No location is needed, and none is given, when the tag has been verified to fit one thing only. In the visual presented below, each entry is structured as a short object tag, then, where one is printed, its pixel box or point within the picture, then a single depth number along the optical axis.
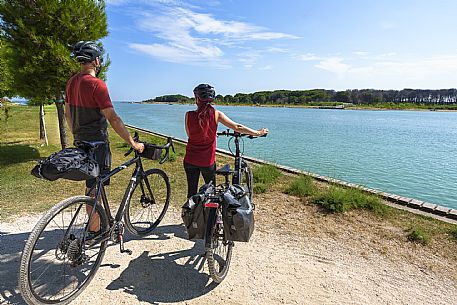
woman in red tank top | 3.51
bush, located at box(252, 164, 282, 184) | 6.84
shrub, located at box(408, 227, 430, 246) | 4.25
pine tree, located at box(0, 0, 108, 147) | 7.83
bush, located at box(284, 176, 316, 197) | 6.04
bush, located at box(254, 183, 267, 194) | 6.25
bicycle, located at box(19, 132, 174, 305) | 2.52
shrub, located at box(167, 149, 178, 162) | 9.01
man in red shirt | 3.06
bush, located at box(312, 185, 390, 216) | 5.28
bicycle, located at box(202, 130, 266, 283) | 2.90
